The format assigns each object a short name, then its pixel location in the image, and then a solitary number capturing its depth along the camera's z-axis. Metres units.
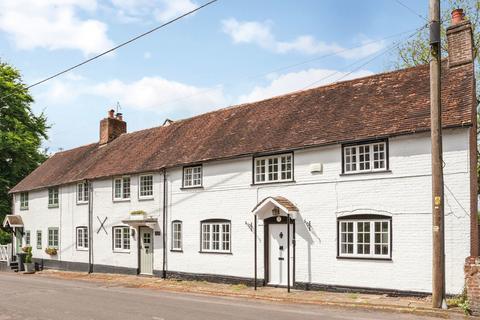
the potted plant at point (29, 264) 30.88
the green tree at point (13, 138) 40.63
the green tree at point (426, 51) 29.91
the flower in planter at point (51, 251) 31.11
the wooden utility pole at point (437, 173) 13.40
